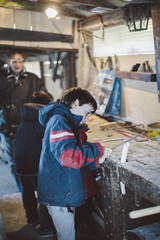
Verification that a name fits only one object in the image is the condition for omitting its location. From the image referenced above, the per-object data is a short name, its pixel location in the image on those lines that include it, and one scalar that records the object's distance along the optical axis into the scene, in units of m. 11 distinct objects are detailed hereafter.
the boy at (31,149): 3.70
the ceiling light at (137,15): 3.39
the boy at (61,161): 2.46
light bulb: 4.34
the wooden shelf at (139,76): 3.71
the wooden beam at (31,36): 4.97
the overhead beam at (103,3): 3.71
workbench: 2.49
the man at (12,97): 5.10
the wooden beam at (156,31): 3.31
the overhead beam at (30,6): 4.57
